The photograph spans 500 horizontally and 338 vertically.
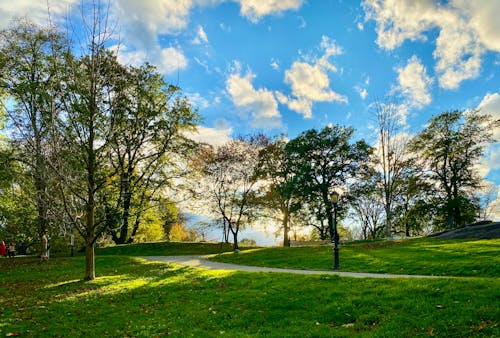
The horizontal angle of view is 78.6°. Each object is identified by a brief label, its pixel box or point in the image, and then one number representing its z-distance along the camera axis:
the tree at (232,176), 38.09
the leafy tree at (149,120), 28.61
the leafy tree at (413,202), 43.47
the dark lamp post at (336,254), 16.84
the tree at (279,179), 43.19
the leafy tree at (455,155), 41.22
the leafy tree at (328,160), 44.78
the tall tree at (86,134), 16.12
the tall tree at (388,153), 34.51
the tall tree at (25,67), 23.21
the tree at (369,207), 44.94
